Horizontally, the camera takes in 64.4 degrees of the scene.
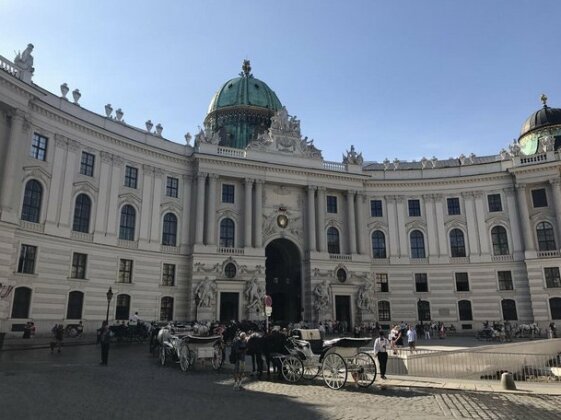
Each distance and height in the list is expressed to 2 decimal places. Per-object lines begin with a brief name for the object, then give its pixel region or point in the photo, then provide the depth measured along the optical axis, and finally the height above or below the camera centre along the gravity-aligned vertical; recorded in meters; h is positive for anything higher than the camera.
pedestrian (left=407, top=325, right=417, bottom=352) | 24.48 -1.42
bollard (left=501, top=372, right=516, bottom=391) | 15.35 -2.36
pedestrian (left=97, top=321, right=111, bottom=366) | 19.58 -1.23
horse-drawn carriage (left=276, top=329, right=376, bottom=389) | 15.20 -1.74
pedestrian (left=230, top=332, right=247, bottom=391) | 14.99 -1.49
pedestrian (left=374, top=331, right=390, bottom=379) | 16.92 -1.50
